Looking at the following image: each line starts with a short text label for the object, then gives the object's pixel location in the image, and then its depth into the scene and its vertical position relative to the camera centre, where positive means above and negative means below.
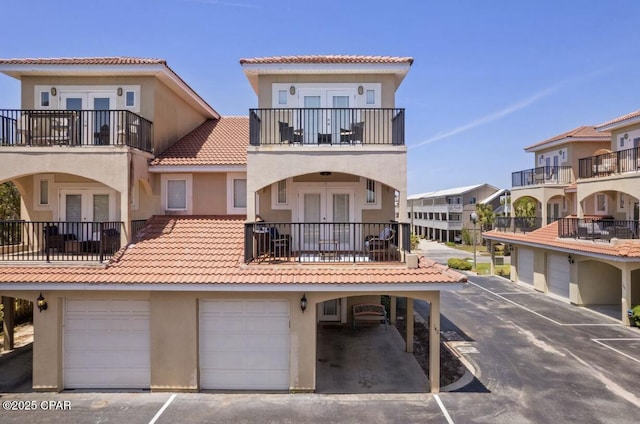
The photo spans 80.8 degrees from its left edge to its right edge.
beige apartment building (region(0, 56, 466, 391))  10.57 -0.16
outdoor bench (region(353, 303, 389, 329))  16.22 -4.11
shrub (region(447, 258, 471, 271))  35.00 -4.52
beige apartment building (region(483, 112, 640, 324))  18.81 -0.57
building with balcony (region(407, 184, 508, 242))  61.34 +1.61
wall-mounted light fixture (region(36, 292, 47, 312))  10.55 -2.36
